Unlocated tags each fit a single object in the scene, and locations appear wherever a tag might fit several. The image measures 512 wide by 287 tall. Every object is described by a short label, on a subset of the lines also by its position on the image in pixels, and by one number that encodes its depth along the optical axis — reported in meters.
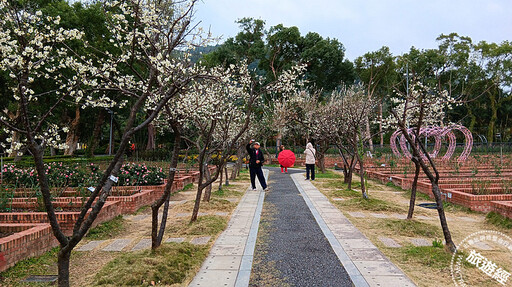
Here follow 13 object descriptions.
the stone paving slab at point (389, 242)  5.49
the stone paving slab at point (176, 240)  5.85
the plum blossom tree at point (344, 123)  10.61
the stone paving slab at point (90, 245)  5.49
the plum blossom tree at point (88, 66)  3.19
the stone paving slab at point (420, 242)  5.56
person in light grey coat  15.40
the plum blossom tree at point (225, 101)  7.31
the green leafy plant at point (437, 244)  5.21
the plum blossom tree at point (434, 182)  5.03
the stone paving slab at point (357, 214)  7.80
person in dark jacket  12.21
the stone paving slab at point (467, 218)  7.57
